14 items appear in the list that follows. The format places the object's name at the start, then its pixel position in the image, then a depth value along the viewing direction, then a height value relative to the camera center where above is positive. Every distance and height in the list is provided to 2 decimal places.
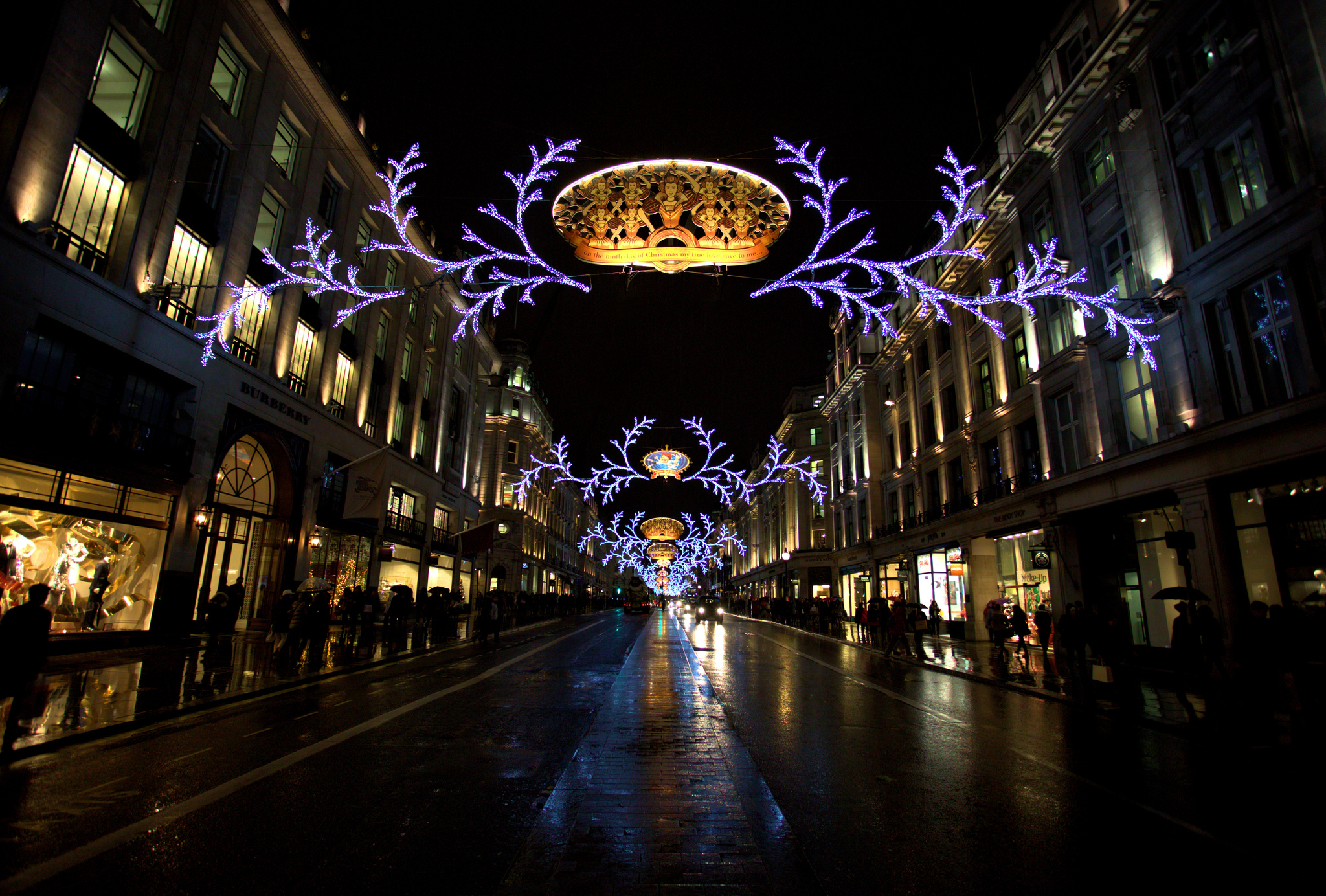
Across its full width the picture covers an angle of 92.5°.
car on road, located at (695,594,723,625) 64.77 -2.21
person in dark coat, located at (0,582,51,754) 7.07 -0.69
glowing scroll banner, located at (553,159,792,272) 9.35 +5.61
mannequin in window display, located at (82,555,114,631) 15.44 -0.10
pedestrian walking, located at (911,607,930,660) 20.73 -0.96
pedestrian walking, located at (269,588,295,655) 16.98 -0.68
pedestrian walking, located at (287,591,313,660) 15.08 -0.83
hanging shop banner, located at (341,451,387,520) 21.77 +3.45
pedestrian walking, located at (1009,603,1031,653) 18.69 -0.86
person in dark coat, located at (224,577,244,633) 18.98 -0.40
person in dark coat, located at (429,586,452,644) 23.66 -0.90
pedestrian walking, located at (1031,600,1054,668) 19.33 -0.82
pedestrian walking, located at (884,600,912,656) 20.28 -1.01
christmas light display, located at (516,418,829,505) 19.59 +3.76
